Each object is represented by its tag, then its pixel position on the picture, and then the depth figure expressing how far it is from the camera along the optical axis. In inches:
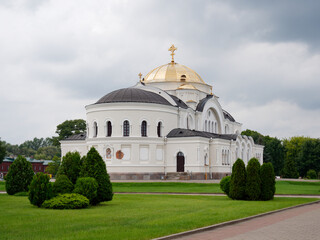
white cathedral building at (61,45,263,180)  2312.4
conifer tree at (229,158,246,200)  1075.3
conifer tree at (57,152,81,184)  968.9
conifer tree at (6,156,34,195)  1219.2
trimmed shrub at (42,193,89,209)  833.5
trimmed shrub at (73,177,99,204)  879.7
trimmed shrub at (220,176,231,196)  1136.2
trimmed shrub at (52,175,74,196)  901.2
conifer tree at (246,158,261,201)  1067.3
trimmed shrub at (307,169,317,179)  2959.2
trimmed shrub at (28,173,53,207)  861.2
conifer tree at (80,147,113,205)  917.4
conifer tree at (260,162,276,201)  1080.8
